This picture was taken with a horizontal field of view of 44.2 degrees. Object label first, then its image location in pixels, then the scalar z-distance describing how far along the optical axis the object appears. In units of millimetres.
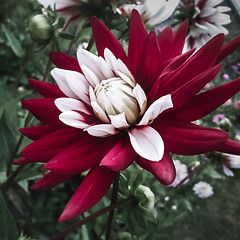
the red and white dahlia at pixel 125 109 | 256
